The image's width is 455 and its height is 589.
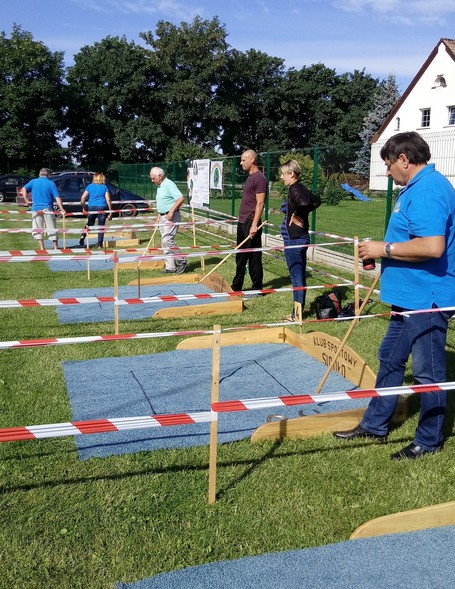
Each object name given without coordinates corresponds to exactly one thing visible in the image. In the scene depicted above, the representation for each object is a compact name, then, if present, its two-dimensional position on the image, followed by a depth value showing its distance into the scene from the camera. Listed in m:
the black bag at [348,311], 7.58
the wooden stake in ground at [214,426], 3.47
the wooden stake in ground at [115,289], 6.94
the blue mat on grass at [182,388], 4.37
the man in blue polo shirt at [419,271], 3.55
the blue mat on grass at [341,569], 2.86
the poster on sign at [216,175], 14.85
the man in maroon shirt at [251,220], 8.57
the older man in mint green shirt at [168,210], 10.42
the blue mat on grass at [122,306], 8.02
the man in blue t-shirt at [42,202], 14.13
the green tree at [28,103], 42.72
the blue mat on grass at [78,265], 12.16
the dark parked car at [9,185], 30.50
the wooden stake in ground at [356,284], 5.63
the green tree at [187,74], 54.06
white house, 35.19
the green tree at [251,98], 58.47
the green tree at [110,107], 50.34
